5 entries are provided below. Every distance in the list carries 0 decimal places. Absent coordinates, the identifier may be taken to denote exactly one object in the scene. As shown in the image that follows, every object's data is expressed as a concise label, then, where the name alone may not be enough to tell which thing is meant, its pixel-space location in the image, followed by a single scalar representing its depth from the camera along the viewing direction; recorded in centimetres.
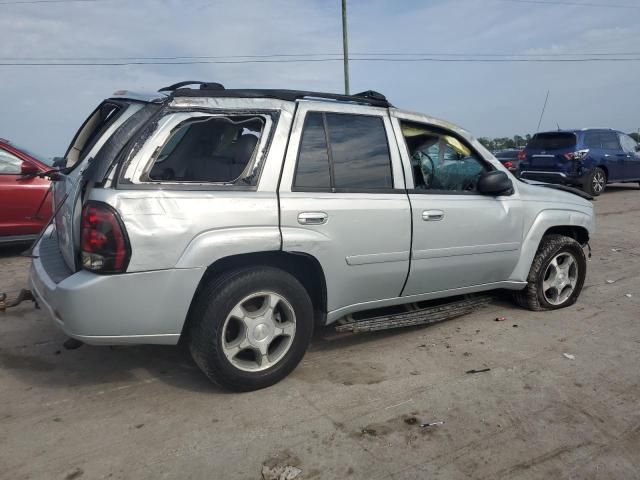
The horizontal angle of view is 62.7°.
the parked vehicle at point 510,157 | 1505
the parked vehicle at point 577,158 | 1318
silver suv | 278
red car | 677
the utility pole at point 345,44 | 1936
